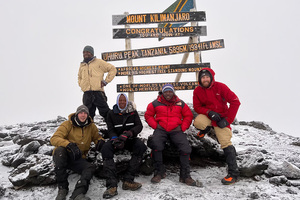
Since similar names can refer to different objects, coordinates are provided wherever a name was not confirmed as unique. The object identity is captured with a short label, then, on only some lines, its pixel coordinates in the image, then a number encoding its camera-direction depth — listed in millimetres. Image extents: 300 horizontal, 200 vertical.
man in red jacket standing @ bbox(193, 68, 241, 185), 4758
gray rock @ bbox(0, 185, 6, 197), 4165
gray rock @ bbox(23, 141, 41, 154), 5512
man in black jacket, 4246
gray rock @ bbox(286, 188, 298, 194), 4012
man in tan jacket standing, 6556
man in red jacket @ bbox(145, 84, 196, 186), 4625
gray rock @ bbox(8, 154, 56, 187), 4359
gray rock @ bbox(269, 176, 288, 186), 4340
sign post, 9406
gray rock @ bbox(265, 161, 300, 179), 4531
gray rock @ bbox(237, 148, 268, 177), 4741
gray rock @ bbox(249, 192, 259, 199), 3891
